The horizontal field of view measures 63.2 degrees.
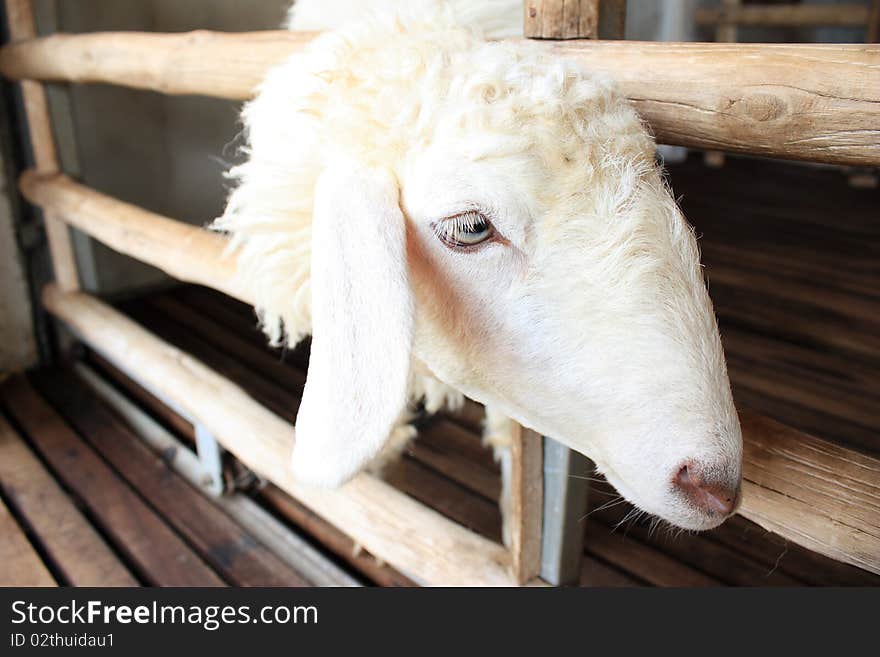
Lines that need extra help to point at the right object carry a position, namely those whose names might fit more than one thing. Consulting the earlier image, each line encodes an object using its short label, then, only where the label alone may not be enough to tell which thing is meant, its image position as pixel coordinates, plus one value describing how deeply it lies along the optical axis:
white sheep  0.79
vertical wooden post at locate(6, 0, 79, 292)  2.73
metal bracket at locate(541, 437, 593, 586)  1.34
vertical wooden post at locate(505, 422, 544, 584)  1.33
